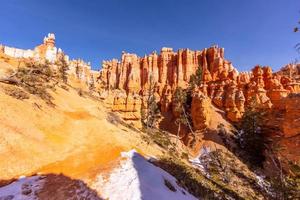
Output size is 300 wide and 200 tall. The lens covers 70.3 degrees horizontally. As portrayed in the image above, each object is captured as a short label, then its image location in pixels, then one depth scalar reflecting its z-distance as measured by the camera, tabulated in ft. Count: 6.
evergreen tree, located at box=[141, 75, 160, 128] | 178.15
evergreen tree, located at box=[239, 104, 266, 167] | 127.37
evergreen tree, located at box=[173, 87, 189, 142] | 164.45
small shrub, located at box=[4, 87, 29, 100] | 57.62
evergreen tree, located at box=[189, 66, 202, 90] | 215.69
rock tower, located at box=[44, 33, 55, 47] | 262.34
